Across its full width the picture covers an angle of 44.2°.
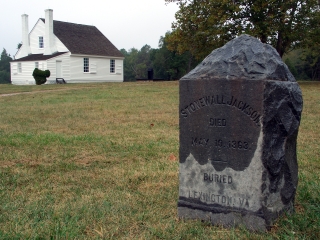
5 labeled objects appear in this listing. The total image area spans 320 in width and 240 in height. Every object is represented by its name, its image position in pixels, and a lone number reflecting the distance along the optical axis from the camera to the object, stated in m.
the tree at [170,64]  56.72
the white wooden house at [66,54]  38.38
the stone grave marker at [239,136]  3.62
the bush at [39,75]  35.62
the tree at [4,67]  78.00
